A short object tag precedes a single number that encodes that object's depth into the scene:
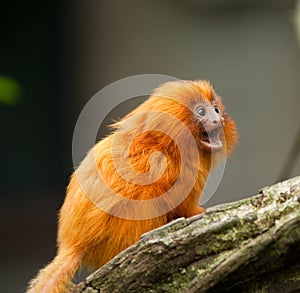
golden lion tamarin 5.56
